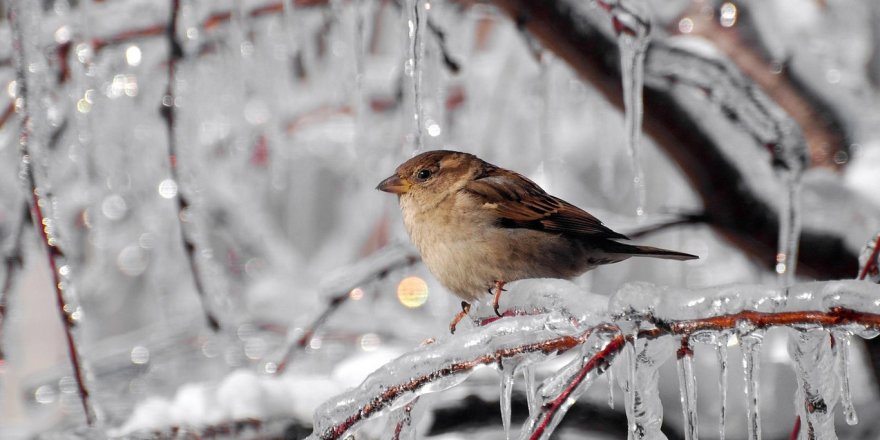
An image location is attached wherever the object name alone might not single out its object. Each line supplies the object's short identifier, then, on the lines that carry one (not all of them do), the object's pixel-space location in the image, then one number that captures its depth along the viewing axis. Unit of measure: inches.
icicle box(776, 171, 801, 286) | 223.5
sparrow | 190.4
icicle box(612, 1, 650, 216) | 182.9
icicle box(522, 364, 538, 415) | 127.5
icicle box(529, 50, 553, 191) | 253.1
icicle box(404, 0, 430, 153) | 171.5
